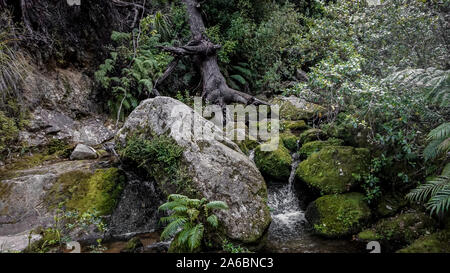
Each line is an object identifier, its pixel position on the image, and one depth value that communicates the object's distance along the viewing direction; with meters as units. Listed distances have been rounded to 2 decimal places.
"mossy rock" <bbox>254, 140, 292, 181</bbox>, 6.19
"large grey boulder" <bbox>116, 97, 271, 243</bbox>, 4.35
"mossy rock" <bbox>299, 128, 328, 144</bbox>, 6.91
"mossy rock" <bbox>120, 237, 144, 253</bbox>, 4.23
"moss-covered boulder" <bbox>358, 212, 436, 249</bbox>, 4.36
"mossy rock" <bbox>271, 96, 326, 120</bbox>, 8.36
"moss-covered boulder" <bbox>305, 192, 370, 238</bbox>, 4.78
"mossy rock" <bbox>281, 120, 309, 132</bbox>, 8.11
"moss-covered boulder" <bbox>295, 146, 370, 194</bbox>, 5.31
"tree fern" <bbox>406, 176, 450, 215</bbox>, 3.71
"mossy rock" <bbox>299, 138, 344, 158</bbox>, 6.27
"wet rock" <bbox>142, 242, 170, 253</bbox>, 4.36
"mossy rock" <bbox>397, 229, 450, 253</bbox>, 3.80
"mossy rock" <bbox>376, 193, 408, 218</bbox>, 4.94
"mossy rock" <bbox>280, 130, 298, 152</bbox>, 7.13
